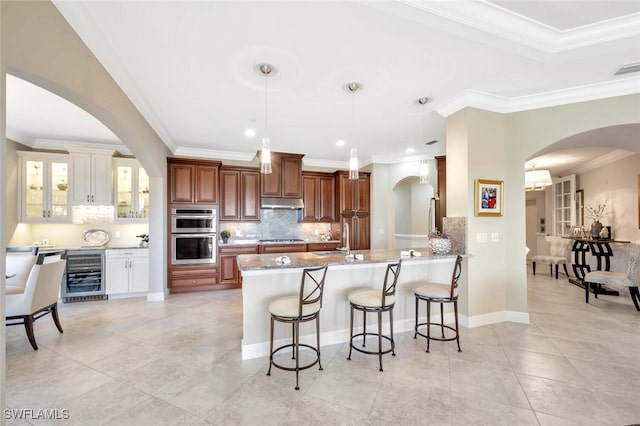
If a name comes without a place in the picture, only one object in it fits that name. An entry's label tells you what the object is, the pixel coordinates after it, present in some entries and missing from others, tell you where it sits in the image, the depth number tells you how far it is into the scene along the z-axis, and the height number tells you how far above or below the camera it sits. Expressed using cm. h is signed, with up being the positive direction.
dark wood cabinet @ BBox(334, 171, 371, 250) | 619 +20
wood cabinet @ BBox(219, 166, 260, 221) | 554 +50
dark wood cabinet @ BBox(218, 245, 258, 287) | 531 -92
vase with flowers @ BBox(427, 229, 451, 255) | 338 -36
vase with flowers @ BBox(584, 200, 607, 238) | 552 +5
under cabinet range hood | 573 +31
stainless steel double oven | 509 -35
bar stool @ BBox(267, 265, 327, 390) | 228 -83
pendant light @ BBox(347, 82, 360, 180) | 300 +68
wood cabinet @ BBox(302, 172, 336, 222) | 620 +47
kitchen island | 271 -77
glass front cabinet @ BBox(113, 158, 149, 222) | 518 +53
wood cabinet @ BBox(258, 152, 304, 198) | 571 +86
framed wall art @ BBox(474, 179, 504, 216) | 335 +24
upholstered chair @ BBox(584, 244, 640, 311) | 390 -95
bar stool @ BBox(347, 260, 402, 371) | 252 -83
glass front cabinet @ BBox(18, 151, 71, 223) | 464 +56
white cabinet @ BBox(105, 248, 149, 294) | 471 -95
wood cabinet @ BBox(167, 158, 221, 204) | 511 +72
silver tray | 510 -37
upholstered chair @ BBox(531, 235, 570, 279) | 633 -95
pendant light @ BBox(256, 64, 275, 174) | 266 +73
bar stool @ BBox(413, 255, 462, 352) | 277 -82
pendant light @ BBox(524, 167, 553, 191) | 593 +82
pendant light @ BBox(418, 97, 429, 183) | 362 +59
